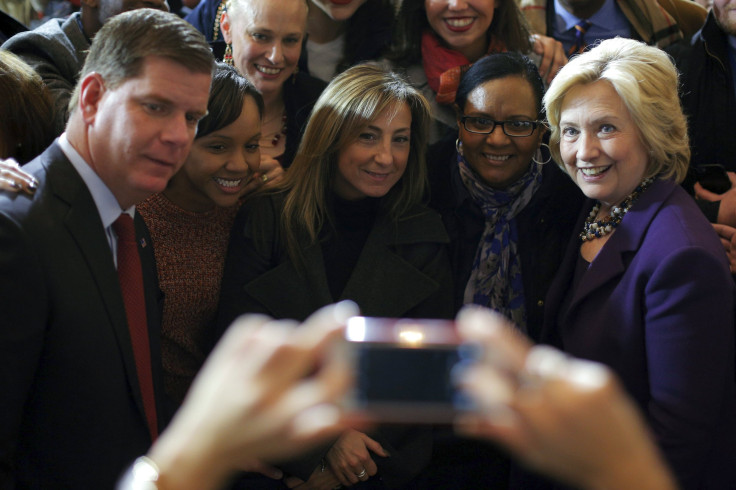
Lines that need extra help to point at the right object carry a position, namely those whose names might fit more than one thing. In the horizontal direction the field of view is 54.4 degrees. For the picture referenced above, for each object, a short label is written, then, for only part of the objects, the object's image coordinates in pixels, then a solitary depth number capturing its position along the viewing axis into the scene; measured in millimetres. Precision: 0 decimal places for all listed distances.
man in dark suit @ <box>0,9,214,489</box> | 1576
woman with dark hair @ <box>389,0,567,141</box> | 3336
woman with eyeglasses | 2770
